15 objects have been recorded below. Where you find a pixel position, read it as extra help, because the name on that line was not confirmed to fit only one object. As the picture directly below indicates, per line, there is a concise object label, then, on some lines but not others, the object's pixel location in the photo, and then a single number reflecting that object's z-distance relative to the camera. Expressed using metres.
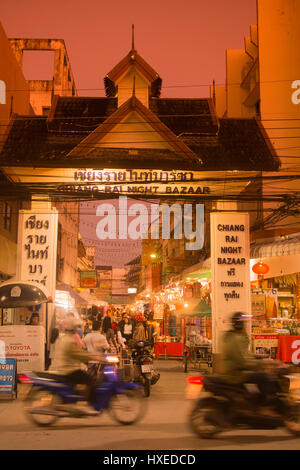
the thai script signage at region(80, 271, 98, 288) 36.34
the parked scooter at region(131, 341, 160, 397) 11.69
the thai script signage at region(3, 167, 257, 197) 16.47
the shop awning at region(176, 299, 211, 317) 17.89
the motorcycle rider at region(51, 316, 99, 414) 8.49
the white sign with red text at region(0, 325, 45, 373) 13.30
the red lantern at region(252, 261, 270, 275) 18.98
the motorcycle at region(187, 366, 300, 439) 7.58
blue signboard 11.37
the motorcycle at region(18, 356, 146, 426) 8.36
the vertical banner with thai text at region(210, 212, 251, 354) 15.99
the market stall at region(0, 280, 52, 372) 13.34
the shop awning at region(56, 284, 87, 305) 20.75
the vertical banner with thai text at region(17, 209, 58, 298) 16.12
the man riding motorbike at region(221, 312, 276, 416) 7.62
